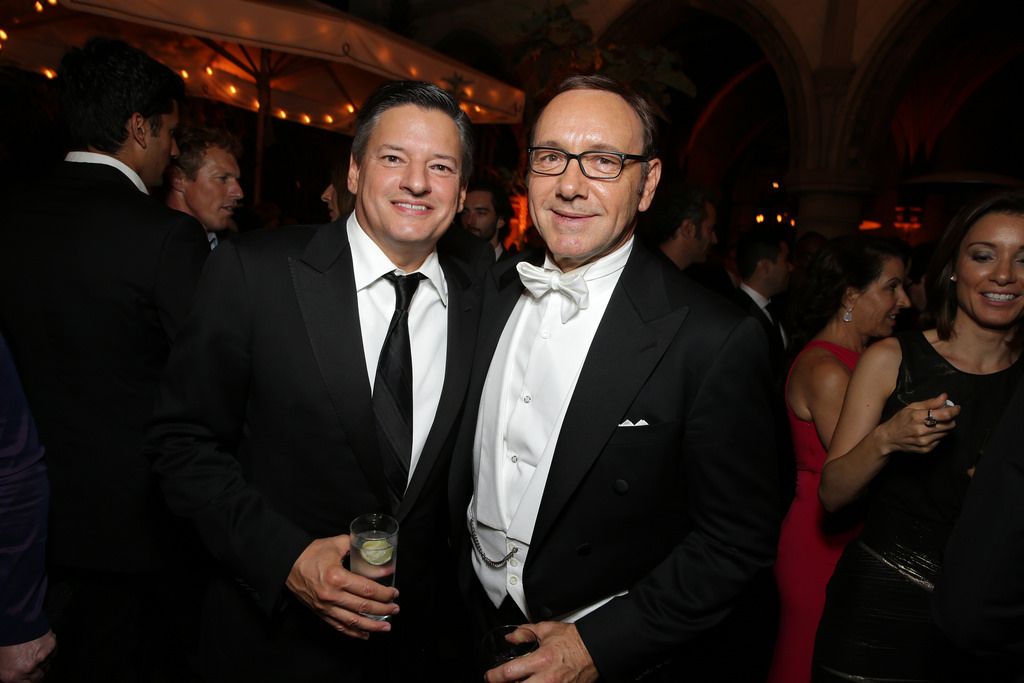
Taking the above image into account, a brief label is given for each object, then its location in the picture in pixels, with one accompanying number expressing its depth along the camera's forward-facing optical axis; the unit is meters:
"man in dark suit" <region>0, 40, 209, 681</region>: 2.14
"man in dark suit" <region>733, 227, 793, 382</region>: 4.80
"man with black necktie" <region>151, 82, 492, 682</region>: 1.66
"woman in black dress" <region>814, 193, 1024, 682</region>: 2.13
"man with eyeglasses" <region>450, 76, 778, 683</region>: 1.55
